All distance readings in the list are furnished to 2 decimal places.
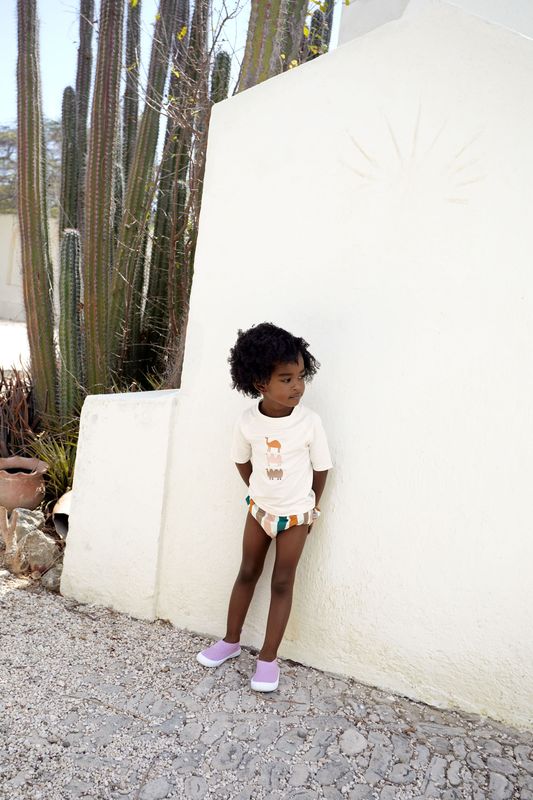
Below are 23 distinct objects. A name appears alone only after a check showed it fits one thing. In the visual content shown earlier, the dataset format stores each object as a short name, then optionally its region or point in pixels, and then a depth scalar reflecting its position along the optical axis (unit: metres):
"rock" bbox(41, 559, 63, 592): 3.53
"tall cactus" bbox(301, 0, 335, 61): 5.73
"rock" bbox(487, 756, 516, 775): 2.25
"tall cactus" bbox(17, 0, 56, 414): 5.29
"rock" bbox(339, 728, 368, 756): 2.33
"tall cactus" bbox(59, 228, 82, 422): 5.07
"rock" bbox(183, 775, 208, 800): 2.12
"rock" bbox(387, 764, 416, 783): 2.21
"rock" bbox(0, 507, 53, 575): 3.68
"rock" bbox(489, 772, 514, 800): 2.15
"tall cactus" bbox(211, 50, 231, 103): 5.20
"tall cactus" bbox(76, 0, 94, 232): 5.81
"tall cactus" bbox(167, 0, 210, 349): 4.96
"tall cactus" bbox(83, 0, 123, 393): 4.92
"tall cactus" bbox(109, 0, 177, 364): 5.11
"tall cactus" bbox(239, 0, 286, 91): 4.17
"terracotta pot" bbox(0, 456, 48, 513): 4.30
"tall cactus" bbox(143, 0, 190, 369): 5.39
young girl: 2.47
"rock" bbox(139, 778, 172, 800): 2.11
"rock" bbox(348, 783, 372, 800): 2.14
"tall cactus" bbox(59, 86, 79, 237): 5.68
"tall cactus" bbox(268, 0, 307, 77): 4.20
